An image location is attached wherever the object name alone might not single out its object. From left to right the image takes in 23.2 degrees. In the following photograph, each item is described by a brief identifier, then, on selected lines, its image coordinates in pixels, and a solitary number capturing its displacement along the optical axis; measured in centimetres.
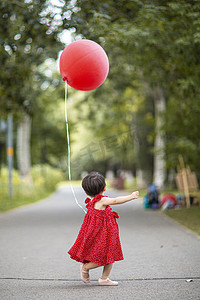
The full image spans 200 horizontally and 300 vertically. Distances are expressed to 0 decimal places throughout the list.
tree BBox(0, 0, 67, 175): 1218
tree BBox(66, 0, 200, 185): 1081
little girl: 515
